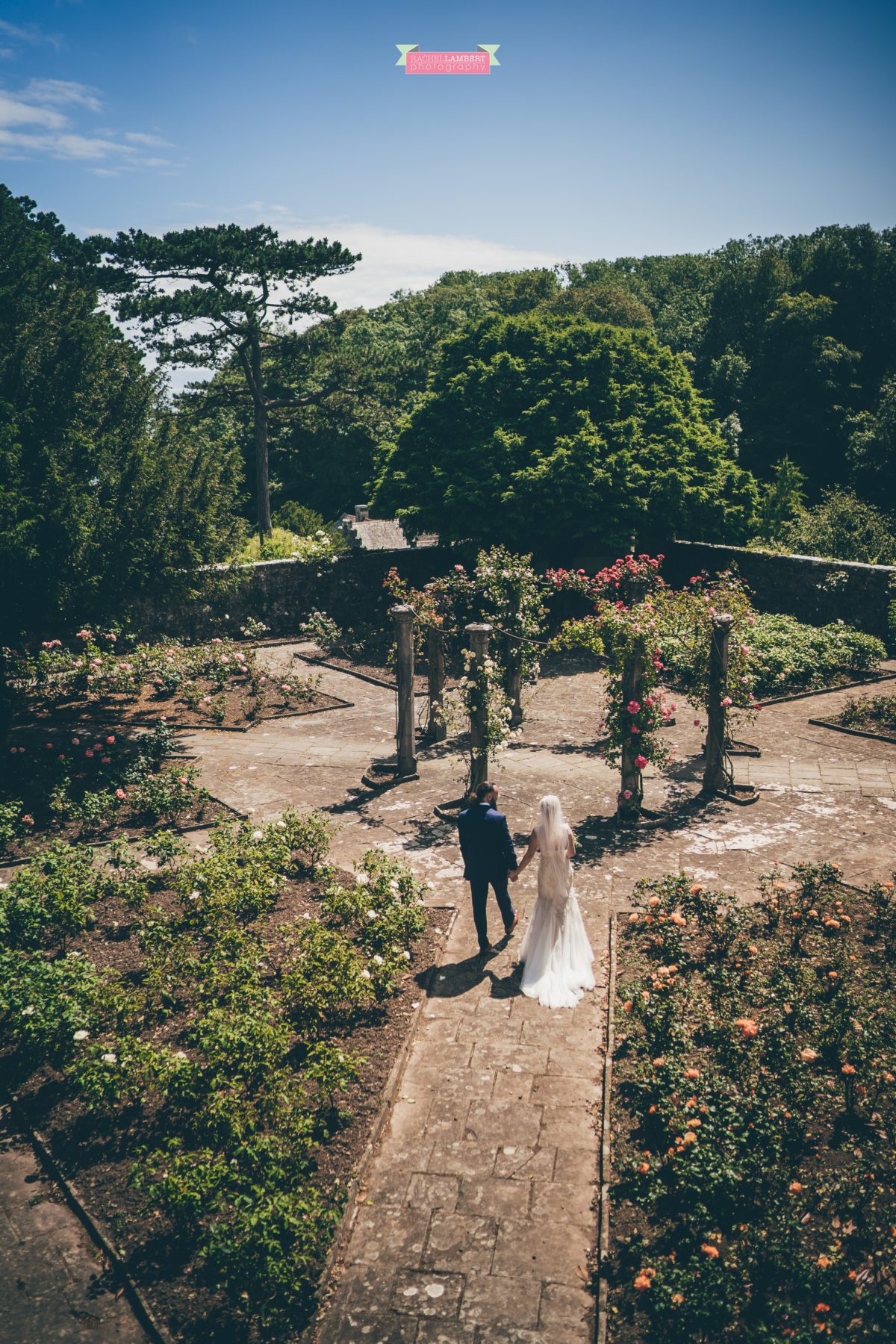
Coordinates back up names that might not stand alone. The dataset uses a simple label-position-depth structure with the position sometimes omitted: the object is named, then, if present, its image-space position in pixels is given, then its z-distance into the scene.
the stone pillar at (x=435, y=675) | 13.33
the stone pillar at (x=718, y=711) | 10.90
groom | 7.47
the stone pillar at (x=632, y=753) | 10.45
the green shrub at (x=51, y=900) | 7.78
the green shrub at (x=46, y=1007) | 6.37
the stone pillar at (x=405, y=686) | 11.70
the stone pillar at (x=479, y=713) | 10.27
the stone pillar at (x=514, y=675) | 13.62
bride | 7.25
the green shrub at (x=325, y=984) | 6.78
